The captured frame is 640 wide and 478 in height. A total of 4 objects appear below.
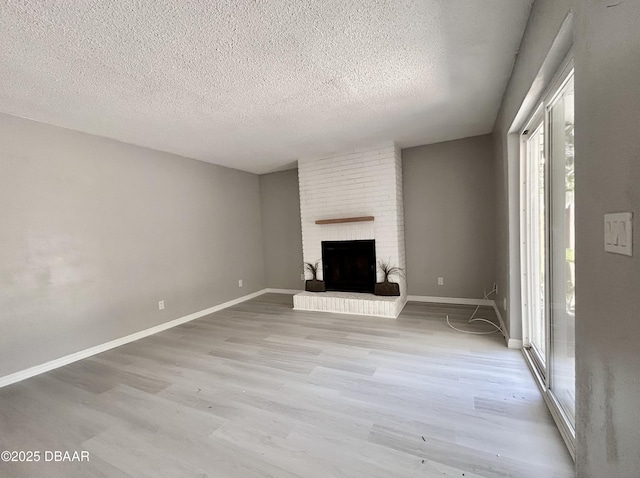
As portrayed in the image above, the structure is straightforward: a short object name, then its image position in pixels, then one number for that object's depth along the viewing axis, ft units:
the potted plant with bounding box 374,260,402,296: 12.60
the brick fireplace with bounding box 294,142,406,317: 12.66
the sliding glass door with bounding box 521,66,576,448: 4.82
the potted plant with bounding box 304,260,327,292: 14.24
